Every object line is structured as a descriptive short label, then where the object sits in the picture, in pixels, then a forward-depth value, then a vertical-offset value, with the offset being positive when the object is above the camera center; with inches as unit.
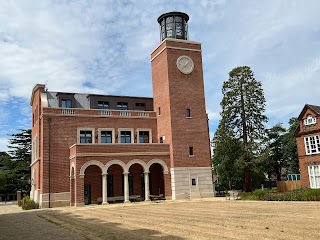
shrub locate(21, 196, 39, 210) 892.6 -122.4
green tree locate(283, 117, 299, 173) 1523.2 +44.5
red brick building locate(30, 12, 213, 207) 920.6 +96.5
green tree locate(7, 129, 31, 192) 1550.8 +45.1
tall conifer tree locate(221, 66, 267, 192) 1069.6 +208.3
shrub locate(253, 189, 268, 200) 736.6 -97.5
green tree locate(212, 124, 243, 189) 1047.8 +46.8
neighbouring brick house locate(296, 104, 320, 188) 1026.9 +49.4
